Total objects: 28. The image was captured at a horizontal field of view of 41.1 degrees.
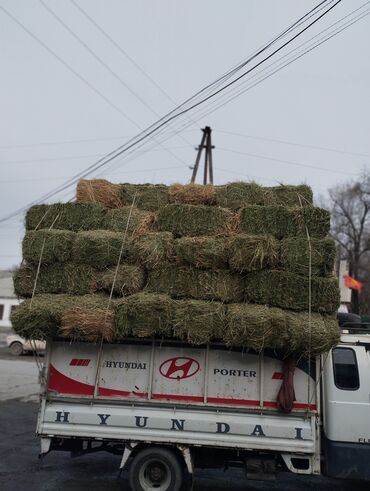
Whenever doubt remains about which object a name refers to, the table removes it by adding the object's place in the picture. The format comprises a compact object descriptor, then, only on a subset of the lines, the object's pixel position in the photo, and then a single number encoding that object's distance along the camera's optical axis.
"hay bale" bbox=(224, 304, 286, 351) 5.74
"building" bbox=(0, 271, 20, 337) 43.84
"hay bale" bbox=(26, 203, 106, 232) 7.11
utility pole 20.50
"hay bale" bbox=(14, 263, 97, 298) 6.57
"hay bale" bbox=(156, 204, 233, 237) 6.73
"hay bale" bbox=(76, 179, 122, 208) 7.49
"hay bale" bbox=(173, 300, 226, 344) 5.91
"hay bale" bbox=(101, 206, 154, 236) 6.89
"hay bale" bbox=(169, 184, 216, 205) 7.18
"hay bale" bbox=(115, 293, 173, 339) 6.01
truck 5.91
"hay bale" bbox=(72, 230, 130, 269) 6.55
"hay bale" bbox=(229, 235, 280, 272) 6.17
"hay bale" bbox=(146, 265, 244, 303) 6.29
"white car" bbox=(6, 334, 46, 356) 26.00
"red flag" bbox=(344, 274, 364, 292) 22.59
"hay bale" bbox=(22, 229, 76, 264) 6.64
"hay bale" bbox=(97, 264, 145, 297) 6.42
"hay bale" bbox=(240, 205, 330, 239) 6.49
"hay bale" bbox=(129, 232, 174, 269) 6.46
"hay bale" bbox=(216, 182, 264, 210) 7.11
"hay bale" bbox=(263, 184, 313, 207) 7.04
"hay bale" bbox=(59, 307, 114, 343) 5.99
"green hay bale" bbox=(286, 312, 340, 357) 5.75
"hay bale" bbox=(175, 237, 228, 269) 6.35
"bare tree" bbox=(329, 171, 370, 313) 48.34
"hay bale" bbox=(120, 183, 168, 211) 7.41
